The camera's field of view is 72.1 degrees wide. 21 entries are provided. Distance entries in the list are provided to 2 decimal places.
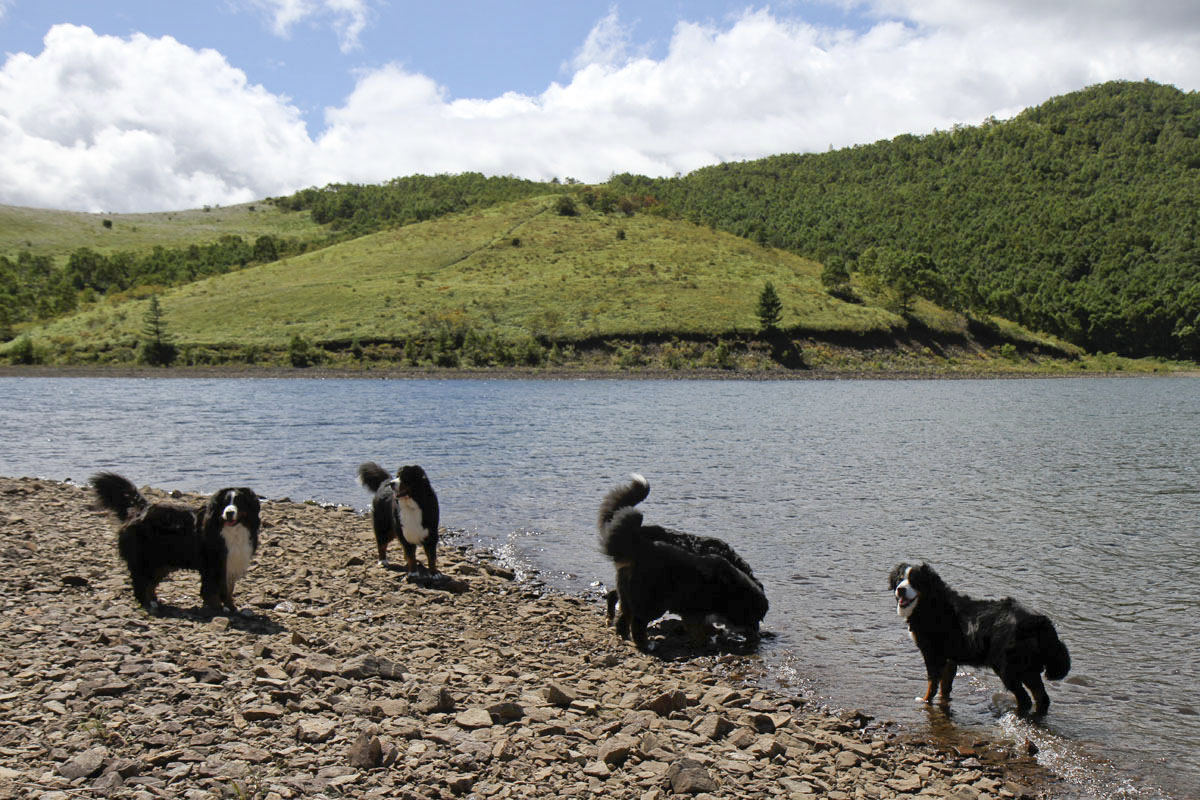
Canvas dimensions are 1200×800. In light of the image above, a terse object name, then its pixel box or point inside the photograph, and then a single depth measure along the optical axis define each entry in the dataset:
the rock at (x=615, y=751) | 5.92
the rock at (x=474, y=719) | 6.25
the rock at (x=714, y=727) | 6.61
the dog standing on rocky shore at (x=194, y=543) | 9.24
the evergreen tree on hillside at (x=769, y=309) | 101.75
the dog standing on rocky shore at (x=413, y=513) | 11.55
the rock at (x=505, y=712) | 6.42
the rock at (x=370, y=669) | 7.08
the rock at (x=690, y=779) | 5.54
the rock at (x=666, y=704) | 7.02
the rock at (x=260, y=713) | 6.07
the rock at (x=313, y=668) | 6.99
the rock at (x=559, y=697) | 6.97
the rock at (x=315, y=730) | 5.82
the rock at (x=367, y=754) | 5.44
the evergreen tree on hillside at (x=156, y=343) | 94.88
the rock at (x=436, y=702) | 6.50
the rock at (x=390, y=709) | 6.31
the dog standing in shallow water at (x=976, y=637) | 7.60
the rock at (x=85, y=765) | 5.05
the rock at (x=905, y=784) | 6.09
